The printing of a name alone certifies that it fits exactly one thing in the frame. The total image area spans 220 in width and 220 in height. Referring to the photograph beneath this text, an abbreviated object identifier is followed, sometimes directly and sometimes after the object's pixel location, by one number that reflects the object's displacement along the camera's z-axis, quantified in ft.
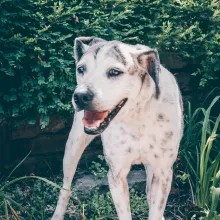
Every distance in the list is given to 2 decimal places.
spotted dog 9.47
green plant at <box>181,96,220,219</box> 12.89
